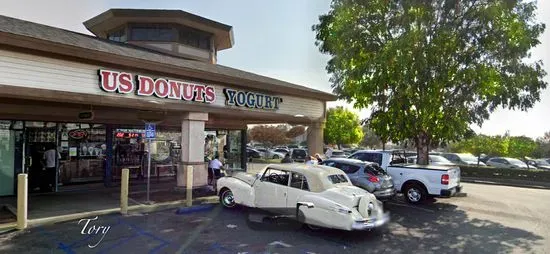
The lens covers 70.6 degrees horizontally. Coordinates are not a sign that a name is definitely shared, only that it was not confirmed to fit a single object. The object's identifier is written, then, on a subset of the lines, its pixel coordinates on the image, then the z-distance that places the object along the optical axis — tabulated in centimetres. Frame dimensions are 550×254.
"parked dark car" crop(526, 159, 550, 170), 3134
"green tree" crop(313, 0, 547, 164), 1370
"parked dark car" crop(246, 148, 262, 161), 3983
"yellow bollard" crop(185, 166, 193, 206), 1162
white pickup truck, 1339
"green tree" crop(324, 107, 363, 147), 5662
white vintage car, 852
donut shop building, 970
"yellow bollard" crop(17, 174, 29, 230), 857
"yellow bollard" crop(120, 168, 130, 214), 1051
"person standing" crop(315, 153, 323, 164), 1605
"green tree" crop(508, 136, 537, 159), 3994
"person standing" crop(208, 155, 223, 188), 1482
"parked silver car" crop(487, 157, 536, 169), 2997
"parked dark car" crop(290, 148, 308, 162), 3379
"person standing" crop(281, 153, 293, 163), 1648
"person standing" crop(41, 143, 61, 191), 1372
